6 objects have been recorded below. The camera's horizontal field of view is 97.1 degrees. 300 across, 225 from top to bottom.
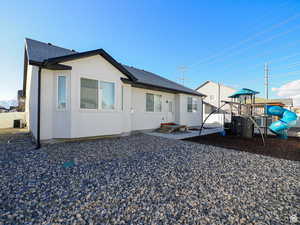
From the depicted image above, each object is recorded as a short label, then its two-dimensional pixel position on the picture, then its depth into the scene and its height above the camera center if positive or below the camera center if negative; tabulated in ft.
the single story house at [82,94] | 18.06 +3.16
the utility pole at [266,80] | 73.96 +20.83
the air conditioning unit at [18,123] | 39.89 -2.96
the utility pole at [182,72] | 104.01 +33.82
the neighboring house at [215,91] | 99.13 +18.26
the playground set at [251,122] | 25.98 -1.36
